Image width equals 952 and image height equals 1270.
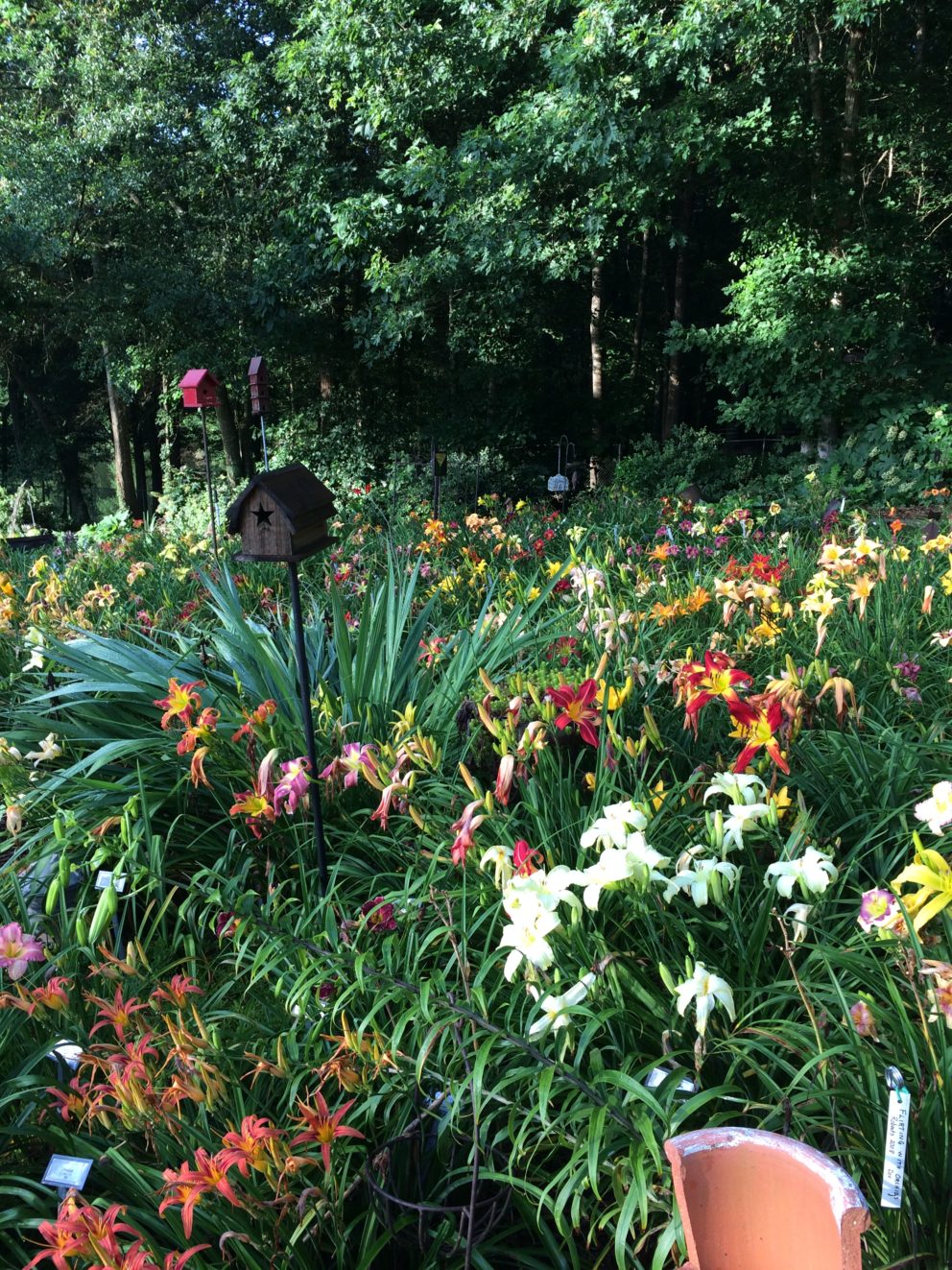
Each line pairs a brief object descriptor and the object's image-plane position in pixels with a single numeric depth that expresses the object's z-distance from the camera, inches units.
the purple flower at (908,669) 111.7
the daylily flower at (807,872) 58.1
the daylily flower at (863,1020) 56.5
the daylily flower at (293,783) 78.3
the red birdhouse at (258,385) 265.7
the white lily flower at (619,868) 55.5
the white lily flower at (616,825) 58.4
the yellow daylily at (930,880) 50.6
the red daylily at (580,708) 76.7
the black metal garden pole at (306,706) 85.2
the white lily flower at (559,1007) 54.0
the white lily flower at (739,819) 61.3
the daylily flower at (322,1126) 49.4
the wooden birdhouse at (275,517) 84.0
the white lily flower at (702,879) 58.2
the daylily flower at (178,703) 89.2
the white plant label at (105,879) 78.4
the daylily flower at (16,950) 64.6
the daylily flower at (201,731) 83.7
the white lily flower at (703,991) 52.1
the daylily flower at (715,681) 76.9
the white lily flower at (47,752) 99.7
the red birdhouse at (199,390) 277.4
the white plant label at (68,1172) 51.1
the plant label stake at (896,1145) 39.0
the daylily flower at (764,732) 69.0
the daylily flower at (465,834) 66.3
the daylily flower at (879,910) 56.9
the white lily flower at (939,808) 57.6
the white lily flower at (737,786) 64.1
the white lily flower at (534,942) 53.0
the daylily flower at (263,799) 80.0
